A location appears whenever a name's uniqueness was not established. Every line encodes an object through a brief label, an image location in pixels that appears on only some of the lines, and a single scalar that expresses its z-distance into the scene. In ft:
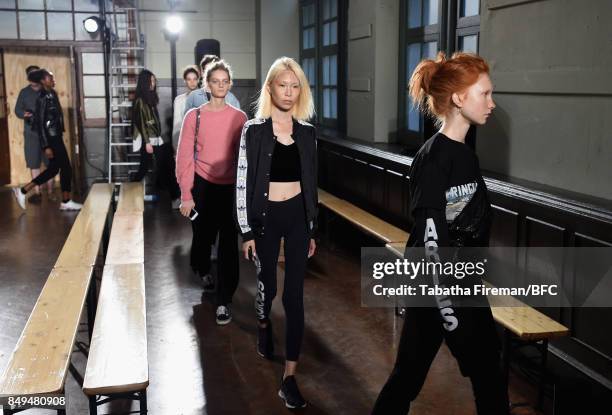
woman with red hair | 7.22
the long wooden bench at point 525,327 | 10.27
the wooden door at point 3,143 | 32.40
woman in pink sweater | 14.24
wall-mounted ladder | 31.63
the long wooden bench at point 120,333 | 8.52
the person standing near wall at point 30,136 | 29.37
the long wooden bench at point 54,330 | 8.27
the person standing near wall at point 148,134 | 26.78
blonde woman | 10.55
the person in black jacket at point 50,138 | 26.30
